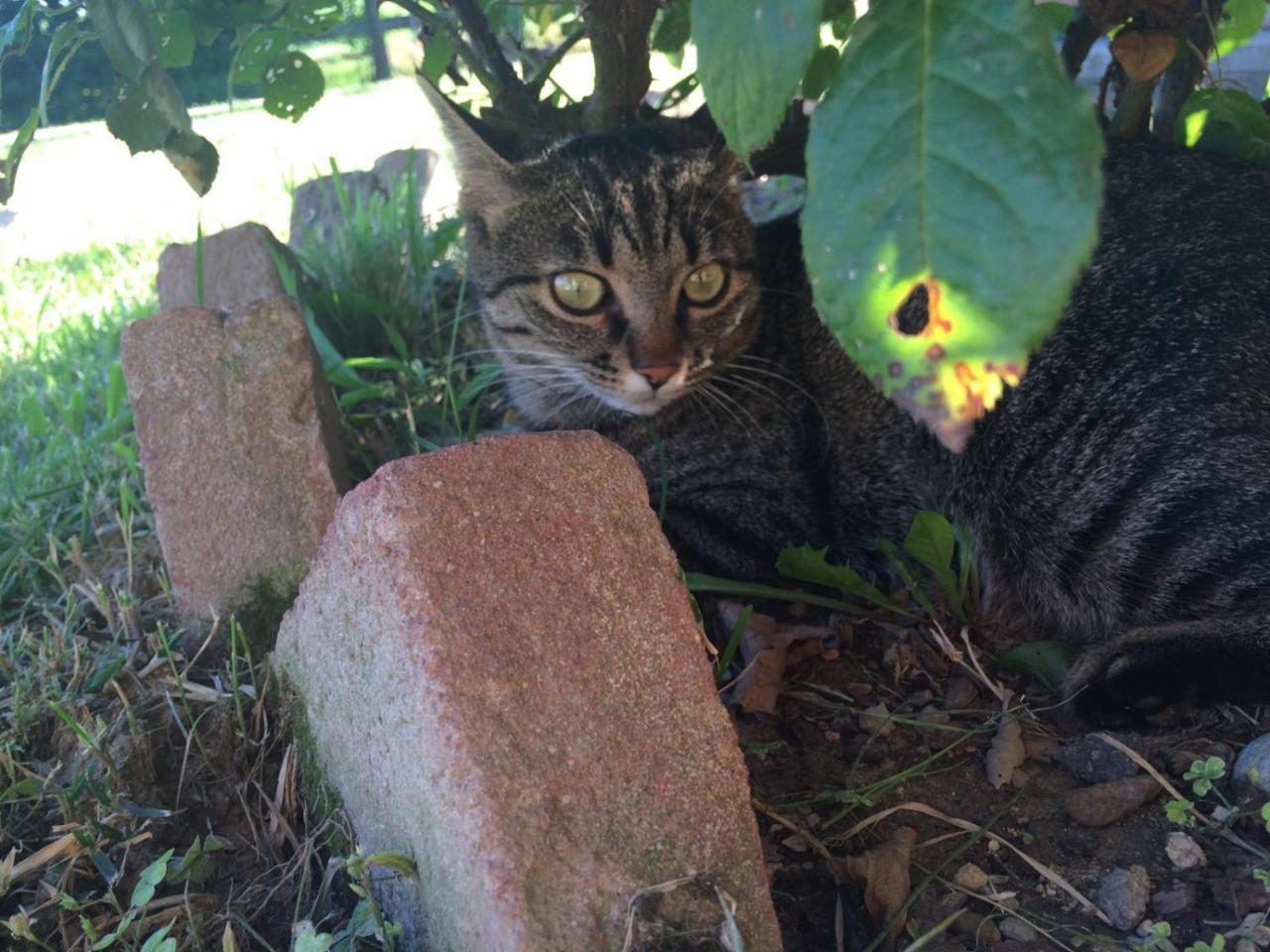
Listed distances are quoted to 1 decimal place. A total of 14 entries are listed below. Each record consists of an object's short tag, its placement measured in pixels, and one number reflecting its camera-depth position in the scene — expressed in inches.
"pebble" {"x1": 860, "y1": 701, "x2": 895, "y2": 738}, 9.8
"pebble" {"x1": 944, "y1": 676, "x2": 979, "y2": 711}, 10.4
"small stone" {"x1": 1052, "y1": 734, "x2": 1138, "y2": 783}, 9.2
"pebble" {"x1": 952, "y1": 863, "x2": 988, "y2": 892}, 8.2
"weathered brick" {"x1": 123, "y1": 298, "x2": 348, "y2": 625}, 11.0
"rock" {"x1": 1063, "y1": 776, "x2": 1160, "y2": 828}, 8.7
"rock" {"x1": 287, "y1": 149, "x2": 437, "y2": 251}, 22.7
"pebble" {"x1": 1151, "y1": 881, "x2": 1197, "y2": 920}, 7.8
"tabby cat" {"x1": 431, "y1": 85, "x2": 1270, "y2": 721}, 10.5
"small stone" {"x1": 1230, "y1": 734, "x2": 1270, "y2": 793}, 8.6
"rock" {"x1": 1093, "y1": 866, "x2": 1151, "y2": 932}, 7.8
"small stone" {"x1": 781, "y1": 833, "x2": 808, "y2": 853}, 8.6
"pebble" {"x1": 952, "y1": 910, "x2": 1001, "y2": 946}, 7.7
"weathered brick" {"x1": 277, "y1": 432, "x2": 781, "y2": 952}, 6.7
